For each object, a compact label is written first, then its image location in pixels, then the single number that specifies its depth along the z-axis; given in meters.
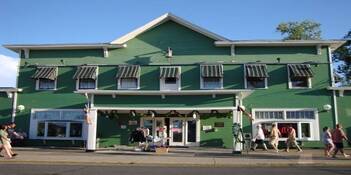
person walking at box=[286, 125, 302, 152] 22.47
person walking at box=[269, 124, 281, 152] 22.12
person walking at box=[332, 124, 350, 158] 18.02
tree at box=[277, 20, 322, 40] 44.19
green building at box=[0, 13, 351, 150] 25.45
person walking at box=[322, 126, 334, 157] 18.45
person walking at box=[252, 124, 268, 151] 22.51
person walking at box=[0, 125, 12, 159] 16.89
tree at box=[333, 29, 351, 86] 40.47
